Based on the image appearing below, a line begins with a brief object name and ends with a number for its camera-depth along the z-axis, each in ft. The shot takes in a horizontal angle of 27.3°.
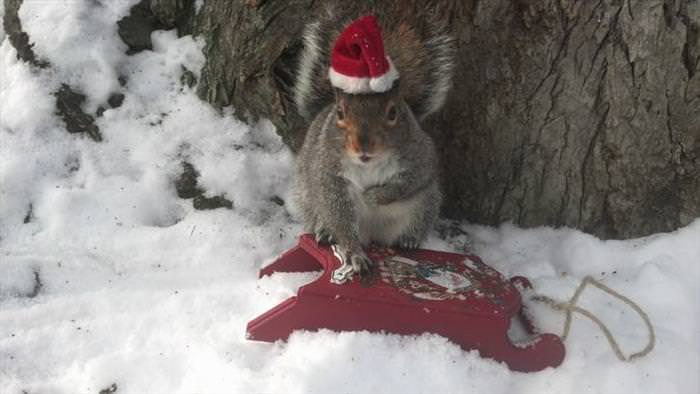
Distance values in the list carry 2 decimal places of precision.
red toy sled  3.09
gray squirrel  3.12
